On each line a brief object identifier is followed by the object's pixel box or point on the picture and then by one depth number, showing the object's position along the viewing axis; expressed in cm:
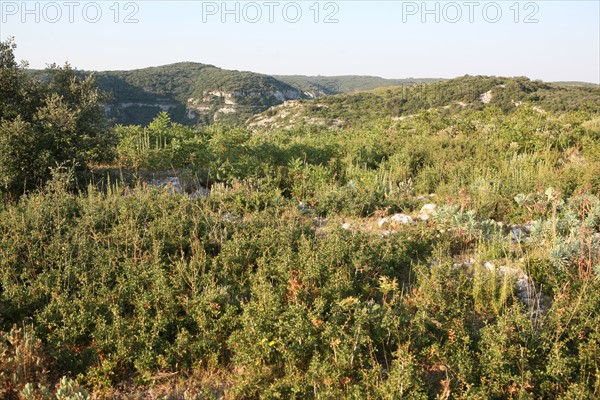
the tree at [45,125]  644
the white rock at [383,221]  606
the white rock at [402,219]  600
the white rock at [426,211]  621
